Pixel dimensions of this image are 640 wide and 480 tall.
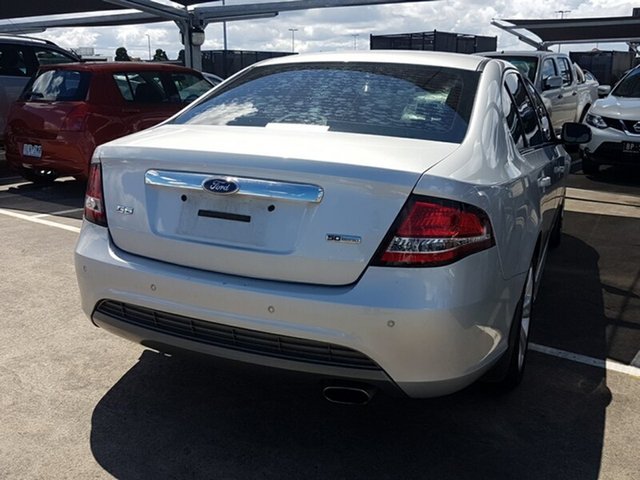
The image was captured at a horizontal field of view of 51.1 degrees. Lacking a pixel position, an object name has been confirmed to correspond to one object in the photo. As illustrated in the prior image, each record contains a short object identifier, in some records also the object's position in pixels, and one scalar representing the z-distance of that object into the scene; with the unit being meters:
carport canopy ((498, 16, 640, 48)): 23.36
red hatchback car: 7.63
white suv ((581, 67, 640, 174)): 9.03
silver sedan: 2.29
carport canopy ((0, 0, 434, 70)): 16.05
